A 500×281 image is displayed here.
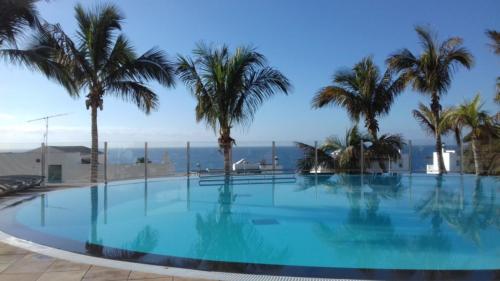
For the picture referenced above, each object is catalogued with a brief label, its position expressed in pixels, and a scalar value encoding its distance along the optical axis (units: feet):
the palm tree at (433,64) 52.90
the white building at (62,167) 52.49
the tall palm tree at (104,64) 43.45
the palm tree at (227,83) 51.83
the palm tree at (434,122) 54.55
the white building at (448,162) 59.73
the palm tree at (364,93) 56.44
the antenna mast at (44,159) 45.92
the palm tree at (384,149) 56.75
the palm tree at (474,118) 52.60
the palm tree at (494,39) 49.17
